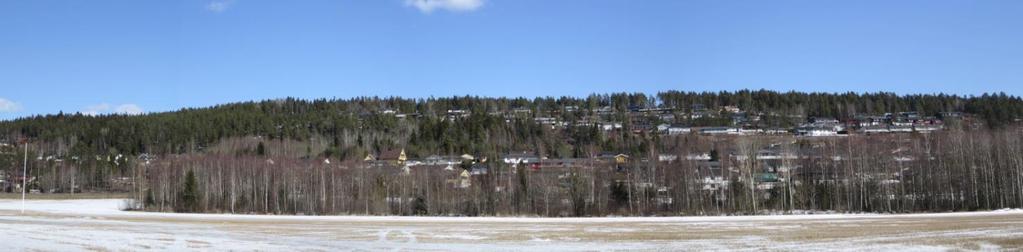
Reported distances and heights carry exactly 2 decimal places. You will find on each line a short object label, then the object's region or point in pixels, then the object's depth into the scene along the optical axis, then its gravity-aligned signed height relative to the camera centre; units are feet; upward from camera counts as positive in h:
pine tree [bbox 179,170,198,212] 316.19 -6.35
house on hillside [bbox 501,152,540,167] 593.91 +12.01
